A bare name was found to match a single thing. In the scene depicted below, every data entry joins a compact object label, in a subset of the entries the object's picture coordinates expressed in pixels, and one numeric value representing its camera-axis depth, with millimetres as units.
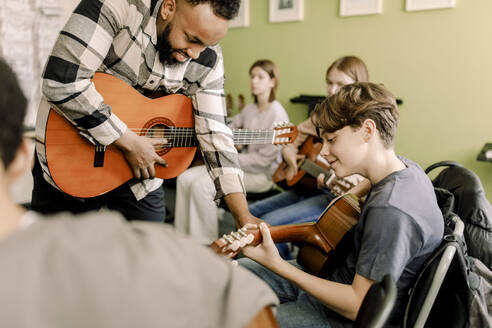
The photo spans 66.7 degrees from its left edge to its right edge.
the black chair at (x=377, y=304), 662
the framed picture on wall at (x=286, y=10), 3006
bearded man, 1142
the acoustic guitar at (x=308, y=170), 2172
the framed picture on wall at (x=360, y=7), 2606
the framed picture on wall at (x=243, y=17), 3371
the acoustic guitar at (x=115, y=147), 1283
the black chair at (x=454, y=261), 922
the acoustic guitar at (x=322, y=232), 1250
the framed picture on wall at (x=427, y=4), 2354
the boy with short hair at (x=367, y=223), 948
